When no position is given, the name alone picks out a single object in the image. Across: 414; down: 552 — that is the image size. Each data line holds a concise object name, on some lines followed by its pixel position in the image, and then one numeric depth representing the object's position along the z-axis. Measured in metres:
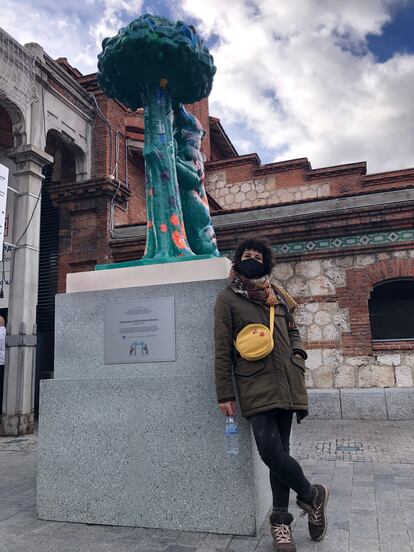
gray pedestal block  3.13
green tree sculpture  3.94
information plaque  3.47
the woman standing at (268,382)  2.78
